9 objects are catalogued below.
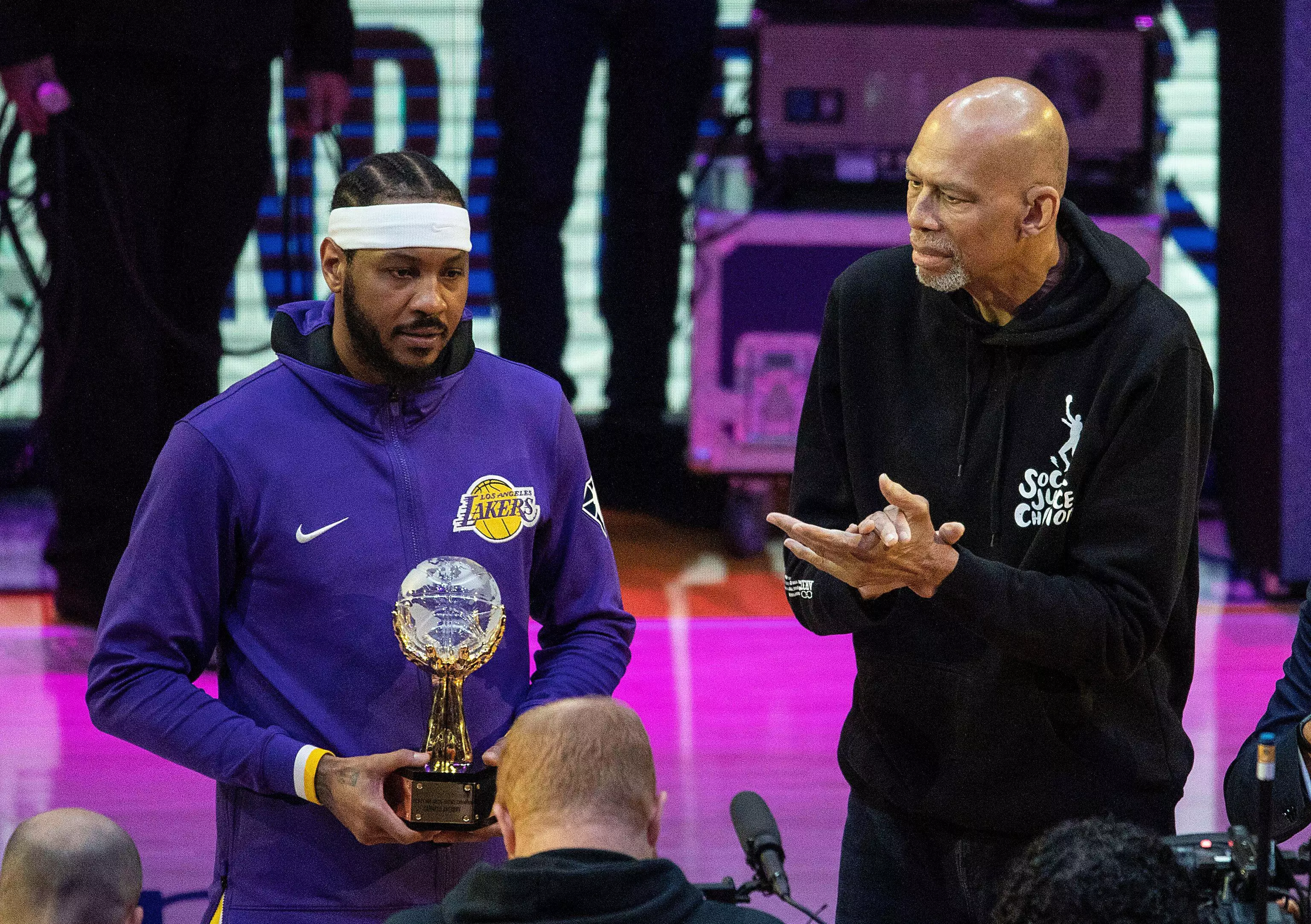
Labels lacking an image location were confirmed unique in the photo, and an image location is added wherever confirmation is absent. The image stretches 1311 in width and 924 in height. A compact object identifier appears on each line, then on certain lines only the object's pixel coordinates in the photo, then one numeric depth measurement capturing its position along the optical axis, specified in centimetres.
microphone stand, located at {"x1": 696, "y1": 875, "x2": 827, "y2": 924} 1076
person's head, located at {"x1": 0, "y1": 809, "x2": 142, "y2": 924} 1114
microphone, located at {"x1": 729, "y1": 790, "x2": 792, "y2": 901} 1074
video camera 1067
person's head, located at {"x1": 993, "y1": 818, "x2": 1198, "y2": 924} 1056
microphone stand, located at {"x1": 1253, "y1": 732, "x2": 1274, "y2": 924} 1058
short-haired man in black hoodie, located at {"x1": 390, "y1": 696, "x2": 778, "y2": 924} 1057
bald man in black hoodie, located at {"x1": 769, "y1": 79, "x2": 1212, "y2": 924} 1104
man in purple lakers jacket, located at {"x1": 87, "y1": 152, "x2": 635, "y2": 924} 1102
